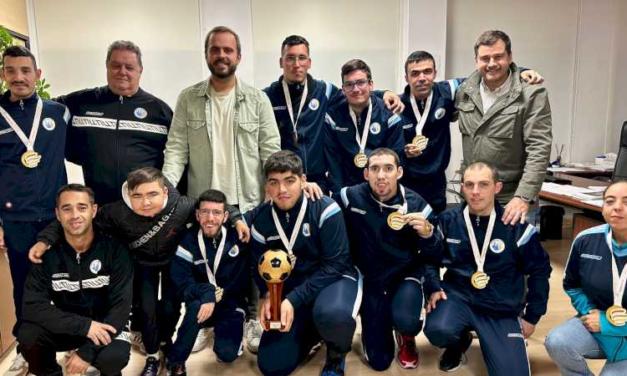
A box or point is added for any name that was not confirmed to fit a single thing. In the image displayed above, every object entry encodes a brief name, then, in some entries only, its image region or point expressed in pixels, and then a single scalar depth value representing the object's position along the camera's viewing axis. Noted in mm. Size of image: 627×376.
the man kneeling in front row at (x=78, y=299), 2346
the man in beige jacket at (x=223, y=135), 2900
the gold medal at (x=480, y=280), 2625
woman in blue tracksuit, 2238
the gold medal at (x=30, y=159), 2660
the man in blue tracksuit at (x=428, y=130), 3166
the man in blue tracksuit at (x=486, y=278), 2580
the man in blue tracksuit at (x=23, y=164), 2666
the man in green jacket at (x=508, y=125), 2742
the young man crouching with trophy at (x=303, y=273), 2594
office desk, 3946
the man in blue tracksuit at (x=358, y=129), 3078
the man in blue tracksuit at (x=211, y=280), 2607
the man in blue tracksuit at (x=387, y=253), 2672
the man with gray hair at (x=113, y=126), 2865
